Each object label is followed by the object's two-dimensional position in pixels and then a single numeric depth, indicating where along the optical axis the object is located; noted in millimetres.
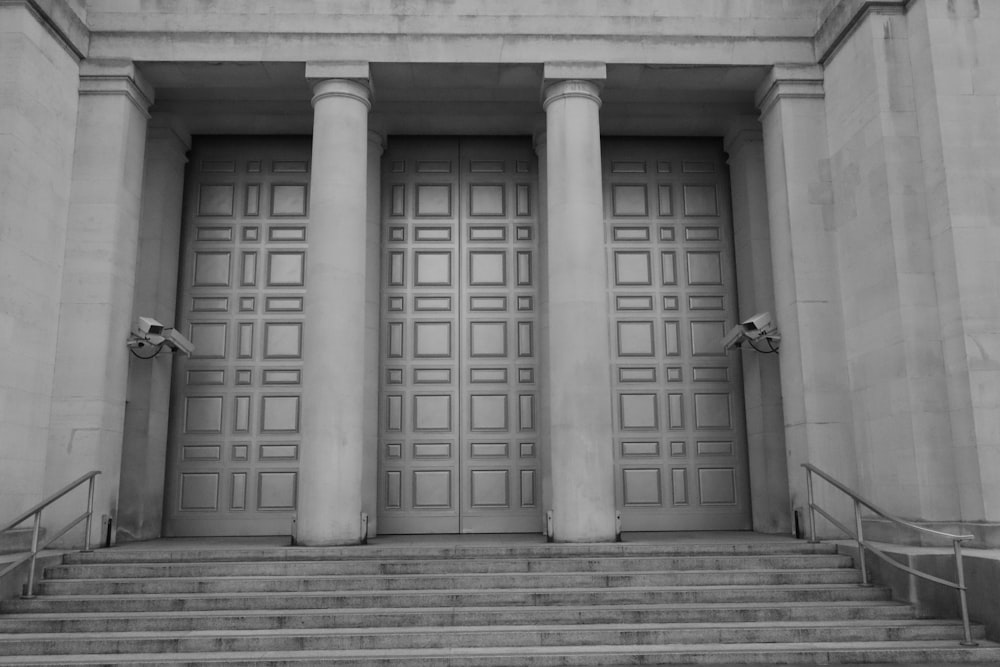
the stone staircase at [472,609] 7883
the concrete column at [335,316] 11797
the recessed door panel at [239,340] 14297
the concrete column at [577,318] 11844
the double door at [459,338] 14375
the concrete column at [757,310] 13688
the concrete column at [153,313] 13359
